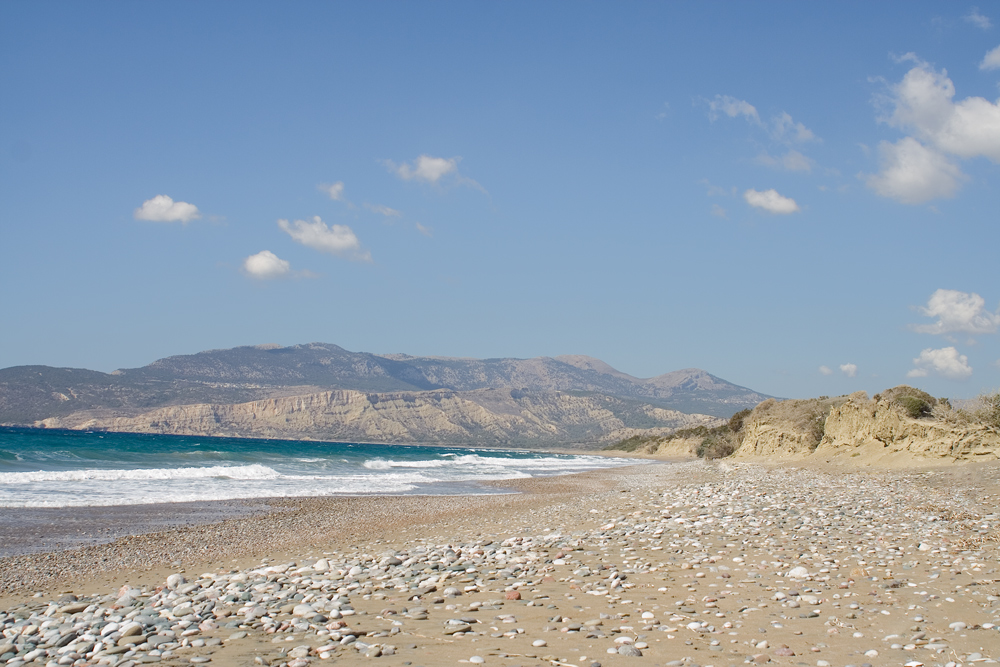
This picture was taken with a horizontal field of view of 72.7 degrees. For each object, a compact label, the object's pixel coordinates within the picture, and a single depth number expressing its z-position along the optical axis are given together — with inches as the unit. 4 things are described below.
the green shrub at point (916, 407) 1034.1
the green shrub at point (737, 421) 2190.0
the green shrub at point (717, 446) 2048.5
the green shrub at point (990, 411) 834.8
